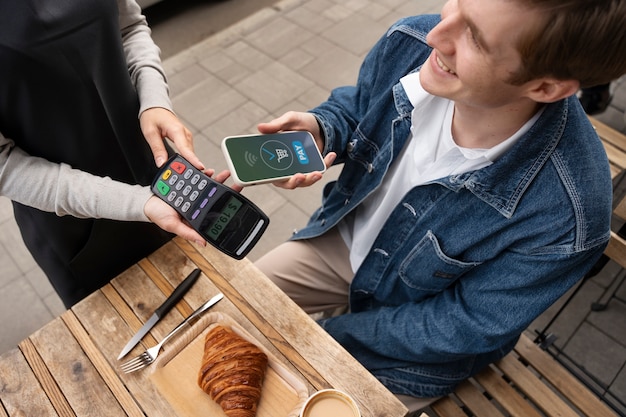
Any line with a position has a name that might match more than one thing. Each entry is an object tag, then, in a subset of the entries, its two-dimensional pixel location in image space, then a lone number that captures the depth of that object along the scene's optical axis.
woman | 0.95
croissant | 0.94
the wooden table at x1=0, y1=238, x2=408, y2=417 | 0.99
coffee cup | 0.89
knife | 1.05
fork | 1.02
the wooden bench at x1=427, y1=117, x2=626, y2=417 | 1.30
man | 0.84
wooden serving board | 0.97
